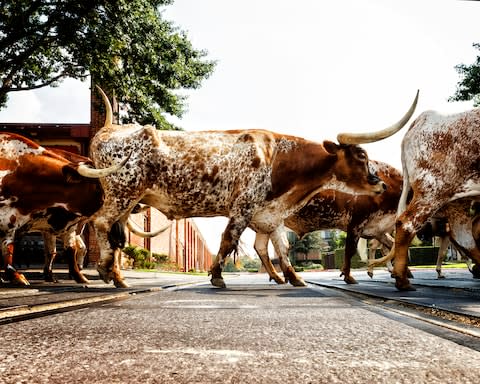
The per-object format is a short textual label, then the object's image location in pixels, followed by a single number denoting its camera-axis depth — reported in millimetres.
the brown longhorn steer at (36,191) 5793
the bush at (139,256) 21266
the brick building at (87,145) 18453
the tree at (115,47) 10992
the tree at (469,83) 18219
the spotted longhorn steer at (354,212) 7824
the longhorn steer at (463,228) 5473
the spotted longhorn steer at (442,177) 4449
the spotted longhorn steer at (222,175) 5672
